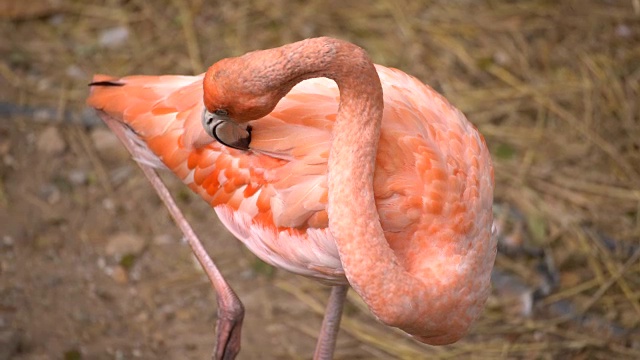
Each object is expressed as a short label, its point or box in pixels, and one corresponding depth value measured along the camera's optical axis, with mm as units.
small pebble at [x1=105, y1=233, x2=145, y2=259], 9656
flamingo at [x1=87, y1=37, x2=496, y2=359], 5766
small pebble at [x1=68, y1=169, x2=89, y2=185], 10250
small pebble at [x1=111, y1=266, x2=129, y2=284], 9395
